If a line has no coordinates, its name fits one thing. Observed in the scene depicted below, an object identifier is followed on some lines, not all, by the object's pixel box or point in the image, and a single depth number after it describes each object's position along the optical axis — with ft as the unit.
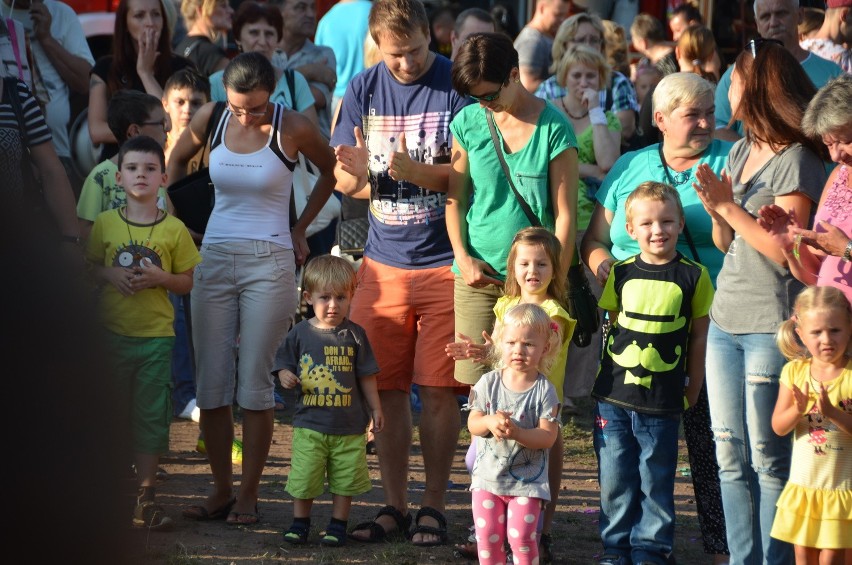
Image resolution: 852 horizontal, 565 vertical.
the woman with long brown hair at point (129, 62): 49.55
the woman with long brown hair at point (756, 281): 29.86
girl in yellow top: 33.60
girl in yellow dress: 28.99
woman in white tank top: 38.09
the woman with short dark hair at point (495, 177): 34.60
